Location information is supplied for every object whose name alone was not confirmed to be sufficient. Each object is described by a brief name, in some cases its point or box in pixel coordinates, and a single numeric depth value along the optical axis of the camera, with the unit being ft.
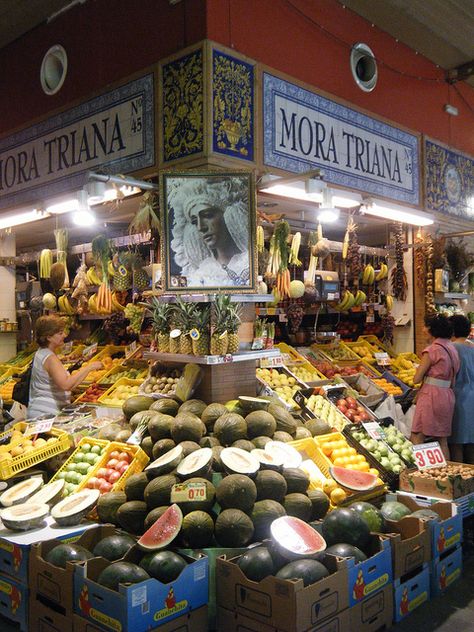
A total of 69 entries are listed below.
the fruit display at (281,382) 18.15
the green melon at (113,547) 10.07
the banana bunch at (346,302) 24.13
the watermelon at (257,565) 9.35
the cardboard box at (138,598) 8.34
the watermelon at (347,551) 9.87
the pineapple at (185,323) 14.69
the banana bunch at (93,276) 21.90
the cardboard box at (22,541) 10.46
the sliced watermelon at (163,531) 9.84
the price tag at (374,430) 15.43
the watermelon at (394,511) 12.04
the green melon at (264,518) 10.69
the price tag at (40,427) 14.90
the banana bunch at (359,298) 24.67
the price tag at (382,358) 24.39
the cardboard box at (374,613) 9.49
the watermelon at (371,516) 11.15
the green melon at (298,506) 11.25
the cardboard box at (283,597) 8.43
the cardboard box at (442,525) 11.51
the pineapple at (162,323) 15.35
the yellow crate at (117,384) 18.84
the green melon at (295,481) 11.83
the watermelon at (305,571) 8.96
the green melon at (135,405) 15.11
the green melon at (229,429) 13.05
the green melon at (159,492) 11.05
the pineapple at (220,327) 14.33
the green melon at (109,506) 11.63
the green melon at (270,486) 11.23
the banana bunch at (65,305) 24.11
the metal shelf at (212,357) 14.10
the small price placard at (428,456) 14.33
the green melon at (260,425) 13.47
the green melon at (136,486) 11.57
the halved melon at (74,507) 11.33
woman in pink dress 17.67
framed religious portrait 15.31
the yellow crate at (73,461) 12.58
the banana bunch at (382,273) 25.25
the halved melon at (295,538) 9.58
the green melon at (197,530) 10.31
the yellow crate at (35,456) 13.37
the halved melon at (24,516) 11.12
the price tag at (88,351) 21.34
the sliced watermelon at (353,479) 12.69
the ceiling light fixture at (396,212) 18.16
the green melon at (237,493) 10.70
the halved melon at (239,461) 11.34
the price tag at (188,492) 10.75
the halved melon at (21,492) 12.09
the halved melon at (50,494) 12.10
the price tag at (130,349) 21.97
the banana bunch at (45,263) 23.13
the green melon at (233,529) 10.30
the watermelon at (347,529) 10.37
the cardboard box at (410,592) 10.43
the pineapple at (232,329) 14.58
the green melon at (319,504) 11.82
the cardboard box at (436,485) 13.15
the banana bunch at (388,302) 25.29
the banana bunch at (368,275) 25.14
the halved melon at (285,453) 12.35
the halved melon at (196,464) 11.24
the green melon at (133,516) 11.14
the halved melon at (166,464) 11.57
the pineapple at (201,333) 14.47
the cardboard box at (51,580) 9.21
